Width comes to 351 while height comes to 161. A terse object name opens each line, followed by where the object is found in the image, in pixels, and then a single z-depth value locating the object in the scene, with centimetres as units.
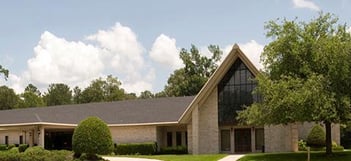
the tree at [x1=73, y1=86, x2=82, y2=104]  9803
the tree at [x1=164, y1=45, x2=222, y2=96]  7575
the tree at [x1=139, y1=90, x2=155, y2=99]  10432
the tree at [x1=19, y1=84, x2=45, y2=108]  9195
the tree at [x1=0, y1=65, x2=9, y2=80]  3761
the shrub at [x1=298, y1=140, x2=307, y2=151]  4128
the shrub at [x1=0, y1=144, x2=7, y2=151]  4893
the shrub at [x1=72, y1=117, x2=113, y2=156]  3347
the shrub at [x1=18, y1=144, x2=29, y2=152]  4564
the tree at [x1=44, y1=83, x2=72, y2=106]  10500
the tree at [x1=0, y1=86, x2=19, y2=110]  9262
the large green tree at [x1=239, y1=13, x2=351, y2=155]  2997
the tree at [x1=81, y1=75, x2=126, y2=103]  9111
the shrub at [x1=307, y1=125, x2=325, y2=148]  4072
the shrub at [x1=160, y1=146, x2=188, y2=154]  4431
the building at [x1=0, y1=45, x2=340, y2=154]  4181
